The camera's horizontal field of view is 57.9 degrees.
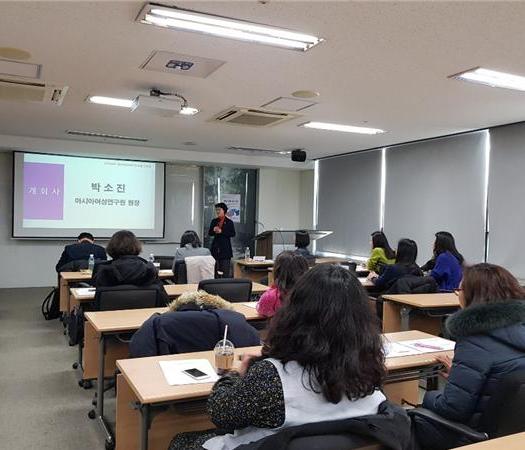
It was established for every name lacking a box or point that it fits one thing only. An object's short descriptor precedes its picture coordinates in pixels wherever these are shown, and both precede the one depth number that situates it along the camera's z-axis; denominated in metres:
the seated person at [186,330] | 2.44
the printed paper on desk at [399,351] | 2.56
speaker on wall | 8.41
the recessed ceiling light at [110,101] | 4.92
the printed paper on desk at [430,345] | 2.68
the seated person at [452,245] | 5.14
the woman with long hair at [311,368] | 1.35
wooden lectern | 8.75
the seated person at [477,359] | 1.84
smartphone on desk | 2.06
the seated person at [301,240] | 7.18
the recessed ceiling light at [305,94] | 4.48
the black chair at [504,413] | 1.73
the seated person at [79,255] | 5.82
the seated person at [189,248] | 5.58
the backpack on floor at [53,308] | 6.15
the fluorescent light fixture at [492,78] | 3.72
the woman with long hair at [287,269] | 2.88
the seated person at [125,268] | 3.86
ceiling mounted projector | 4.35
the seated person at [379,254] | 5.96
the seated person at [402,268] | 5.16
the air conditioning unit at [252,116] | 5.29
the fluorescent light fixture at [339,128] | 6.09
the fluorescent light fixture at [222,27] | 2.75
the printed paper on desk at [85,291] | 4.04
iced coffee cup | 2.12
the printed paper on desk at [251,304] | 3.65
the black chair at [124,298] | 3.61
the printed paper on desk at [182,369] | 2.02
